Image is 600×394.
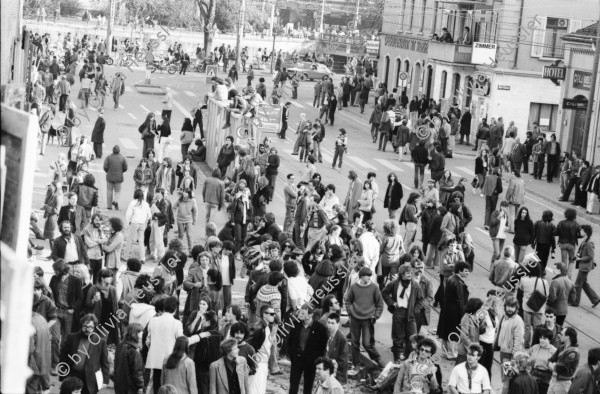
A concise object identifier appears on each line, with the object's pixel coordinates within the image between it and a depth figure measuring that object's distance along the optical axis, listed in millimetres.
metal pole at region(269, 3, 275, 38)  112750
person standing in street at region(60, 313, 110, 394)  13586
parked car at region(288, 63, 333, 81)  77188
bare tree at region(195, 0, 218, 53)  83500
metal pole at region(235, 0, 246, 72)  77188
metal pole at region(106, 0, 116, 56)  75125
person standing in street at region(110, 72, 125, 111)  48697
